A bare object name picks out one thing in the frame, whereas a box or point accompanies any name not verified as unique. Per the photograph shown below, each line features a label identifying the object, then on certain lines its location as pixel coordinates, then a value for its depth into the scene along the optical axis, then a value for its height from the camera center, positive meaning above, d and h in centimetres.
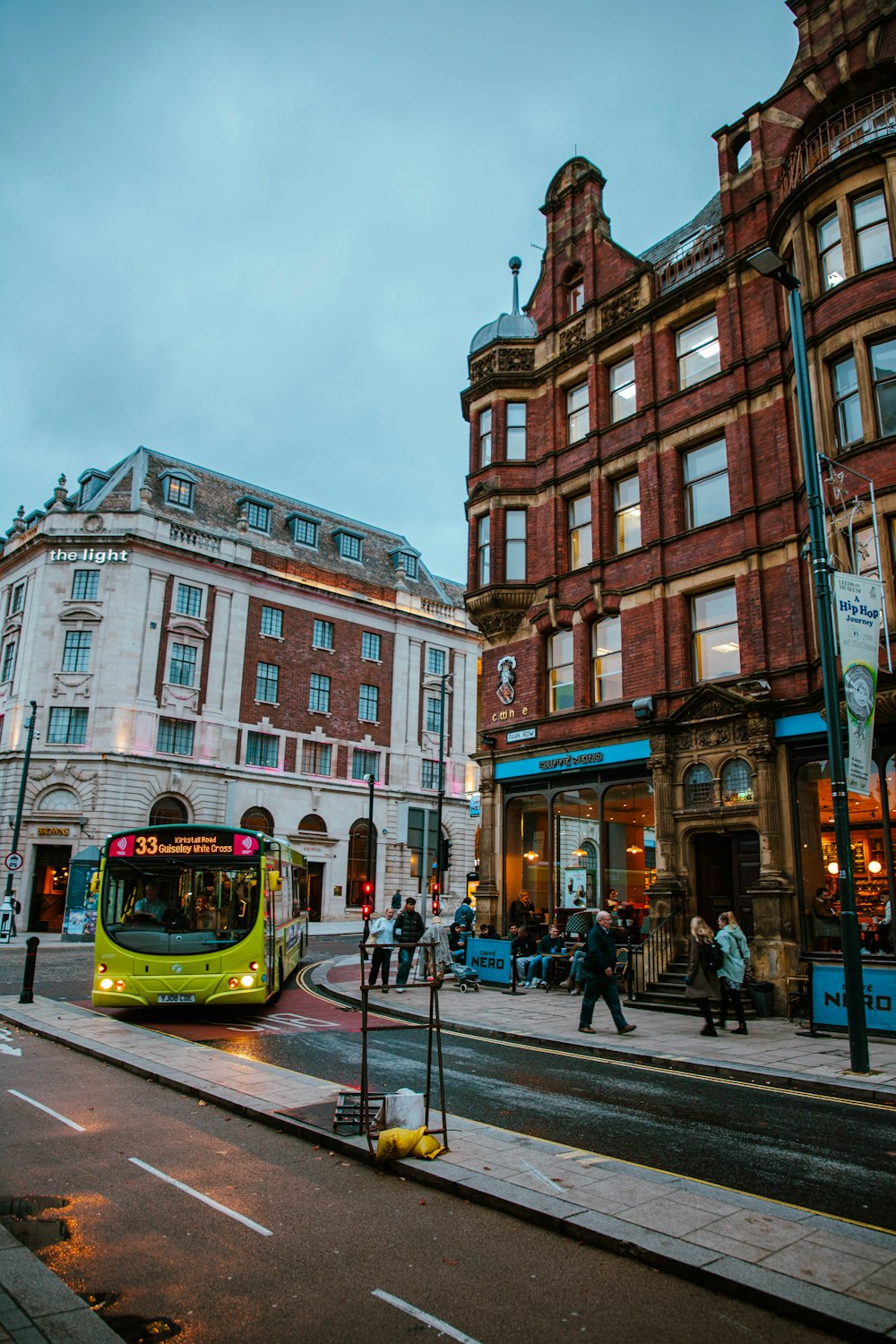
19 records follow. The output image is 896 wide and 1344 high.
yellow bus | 1341 -26
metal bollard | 1477 -135
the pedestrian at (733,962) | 1392 -81
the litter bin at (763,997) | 1584 -151
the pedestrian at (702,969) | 1333 -89
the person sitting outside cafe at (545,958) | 1972 -110
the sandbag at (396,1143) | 636 -166
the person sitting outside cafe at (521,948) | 2008 -97
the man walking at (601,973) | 1322 -96
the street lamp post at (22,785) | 3550 +441
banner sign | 1166 +326
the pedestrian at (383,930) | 1887 -55
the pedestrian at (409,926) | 1791 -42
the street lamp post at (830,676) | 1040 +296
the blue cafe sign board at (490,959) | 2002 -119
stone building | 4003 +1096
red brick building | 1667 +859
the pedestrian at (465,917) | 2283 -29
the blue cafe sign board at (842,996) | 1298 -122
